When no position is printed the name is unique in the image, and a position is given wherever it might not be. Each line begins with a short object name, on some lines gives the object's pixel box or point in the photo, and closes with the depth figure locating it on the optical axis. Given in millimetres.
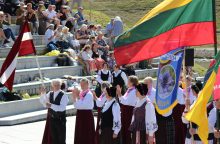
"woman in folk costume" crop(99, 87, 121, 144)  12641
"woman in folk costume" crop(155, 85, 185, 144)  13102
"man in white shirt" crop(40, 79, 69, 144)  13383
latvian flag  12750
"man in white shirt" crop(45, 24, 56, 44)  23062
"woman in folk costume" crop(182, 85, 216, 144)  10641
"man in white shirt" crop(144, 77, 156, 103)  13125
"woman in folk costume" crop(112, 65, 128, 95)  18891
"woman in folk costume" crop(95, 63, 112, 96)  19281
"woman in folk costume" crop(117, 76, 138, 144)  13328
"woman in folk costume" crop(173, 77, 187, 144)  14195
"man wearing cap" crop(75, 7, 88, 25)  27047
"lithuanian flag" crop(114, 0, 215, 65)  9969
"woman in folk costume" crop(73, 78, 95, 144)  13242
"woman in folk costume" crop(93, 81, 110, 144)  13511
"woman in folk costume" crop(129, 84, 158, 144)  11953
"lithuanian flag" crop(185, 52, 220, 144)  9133
